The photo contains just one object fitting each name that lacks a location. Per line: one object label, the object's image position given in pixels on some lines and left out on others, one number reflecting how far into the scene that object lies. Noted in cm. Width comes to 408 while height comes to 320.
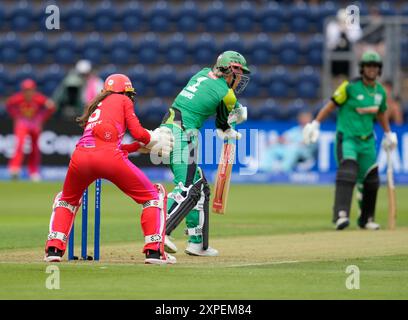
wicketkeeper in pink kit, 1079
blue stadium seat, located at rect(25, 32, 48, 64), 3150
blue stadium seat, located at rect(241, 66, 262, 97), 3072
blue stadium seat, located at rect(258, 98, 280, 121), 2972
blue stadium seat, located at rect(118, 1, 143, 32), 3189
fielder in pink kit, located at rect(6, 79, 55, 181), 2720
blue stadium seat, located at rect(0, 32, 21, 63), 3144
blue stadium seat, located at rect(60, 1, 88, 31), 3186
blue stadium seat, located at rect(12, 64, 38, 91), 3097
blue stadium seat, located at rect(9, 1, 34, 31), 3198
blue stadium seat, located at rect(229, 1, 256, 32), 3180
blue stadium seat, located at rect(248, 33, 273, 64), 3114
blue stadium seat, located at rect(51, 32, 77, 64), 3144
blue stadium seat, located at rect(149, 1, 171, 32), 3180
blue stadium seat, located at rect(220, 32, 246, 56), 3102
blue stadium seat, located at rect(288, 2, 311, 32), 3180
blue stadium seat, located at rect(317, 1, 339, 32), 3175
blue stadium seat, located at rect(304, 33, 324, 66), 3134
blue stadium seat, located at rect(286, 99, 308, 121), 2967
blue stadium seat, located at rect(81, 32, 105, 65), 3139
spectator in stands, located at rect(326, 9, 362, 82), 2972
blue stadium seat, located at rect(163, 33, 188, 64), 3130
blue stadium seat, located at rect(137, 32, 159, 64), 3134
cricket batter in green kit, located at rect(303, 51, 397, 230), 1644
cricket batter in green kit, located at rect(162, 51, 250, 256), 1212
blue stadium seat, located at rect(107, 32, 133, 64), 3130
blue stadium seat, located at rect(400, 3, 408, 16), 3175
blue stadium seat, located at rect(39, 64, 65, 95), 3098
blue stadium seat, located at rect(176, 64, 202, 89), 3056
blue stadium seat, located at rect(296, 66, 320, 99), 3080
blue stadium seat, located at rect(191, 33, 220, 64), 3109
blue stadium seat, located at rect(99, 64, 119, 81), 3072
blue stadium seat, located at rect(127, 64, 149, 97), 3069
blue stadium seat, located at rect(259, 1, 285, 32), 3181
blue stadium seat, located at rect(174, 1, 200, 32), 3180
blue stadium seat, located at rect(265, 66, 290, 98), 3081
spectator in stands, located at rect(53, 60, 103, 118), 2923
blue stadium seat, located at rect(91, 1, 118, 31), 3191
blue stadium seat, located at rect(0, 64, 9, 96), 3098
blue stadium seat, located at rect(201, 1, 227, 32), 3180
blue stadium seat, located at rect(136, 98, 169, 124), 2931
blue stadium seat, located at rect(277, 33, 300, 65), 3134
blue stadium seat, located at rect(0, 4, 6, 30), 3197
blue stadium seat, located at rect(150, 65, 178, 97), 3069
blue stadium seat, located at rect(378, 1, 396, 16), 3184
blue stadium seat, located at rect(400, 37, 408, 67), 3095
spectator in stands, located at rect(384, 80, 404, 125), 2710
